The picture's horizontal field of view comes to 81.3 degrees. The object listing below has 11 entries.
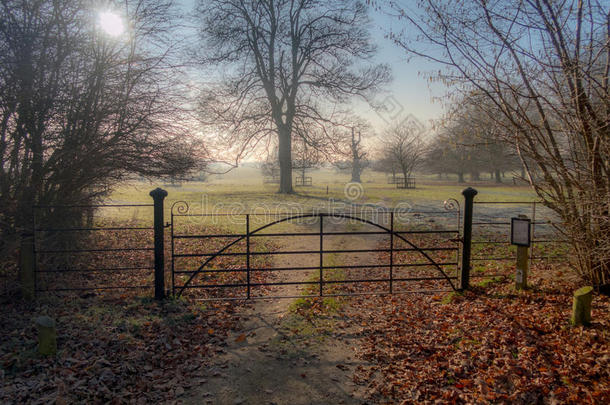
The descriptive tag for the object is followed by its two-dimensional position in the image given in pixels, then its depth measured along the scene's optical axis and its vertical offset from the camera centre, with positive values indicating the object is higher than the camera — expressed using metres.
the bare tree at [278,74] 19.47 +6.54
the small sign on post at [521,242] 5.87 -1.01
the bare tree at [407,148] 40.66 +3.74
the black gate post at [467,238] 6.11 -1.00
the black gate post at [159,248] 5.66 -1.12
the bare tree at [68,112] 5.64 +1.16
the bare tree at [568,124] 4.90 +0.85
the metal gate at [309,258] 7.00 -2.03
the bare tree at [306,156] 21.03 +1.46
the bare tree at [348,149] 21.14 +1.91
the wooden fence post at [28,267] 5.82 -1.47
